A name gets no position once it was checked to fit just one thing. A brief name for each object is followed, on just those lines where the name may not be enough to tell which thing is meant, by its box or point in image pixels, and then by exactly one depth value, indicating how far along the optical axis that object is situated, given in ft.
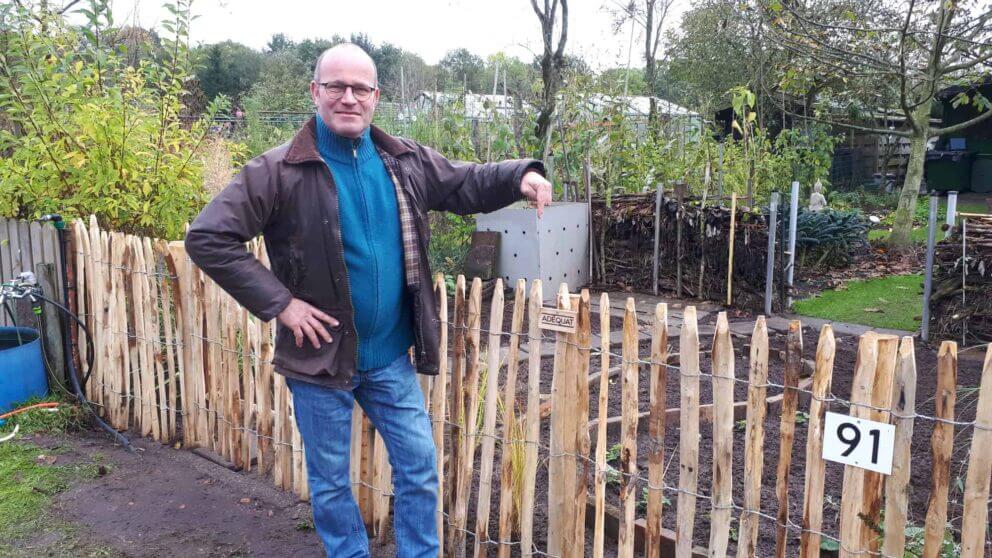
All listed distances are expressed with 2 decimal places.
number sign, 6.37
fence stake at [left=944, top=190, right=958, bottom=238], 19.44
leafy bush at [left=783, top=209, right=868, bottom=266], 29.25
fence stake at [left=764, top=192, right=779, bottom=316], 21.44
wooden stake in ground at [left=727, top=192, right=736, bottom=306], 22.44
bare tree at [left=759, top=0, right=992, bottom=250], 25.45
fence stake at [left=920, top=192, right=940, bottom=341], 19.07
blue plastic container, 14.20
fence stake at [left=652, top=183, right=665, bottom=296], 24.48
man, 7.64
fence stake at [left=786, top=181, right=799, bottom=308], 21.94
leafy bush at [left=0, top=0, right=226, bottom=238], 14.93
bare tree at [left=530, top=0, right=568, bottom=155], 29.40
